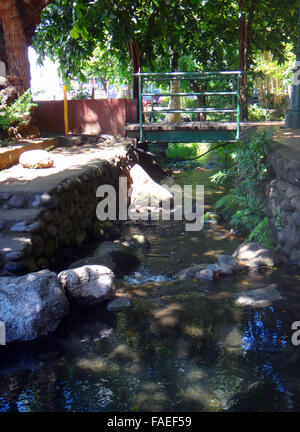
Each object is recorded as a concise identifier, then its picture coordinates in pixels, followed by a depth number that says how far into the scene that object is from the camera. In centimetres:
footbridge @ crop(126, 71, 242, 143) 1101
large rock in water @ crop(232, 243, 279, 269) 688
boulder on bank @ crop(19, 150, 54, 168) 931
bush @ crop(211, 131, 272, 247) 809
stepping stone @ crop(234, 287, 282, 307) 572
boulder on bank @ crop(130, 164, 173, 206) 1087
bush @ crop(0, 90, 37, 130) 1077
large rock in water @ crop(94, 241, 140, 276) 690
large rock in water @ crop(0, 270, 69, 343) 495
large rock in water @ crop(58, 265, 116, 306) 574
